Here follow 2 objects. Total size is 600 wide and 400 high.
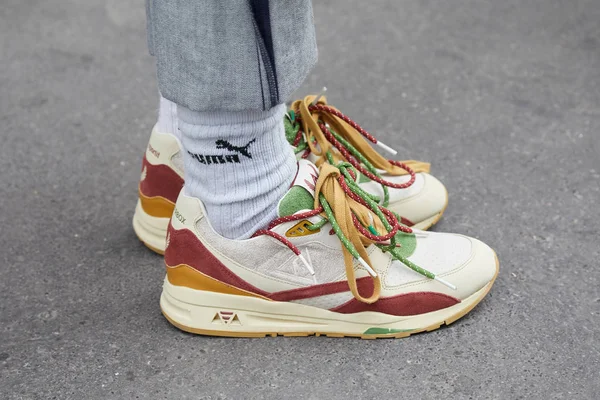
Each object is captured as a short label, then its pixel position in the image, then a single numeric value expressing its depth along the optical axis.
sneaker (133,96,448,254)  1.61
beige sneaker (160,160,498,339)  1.51
